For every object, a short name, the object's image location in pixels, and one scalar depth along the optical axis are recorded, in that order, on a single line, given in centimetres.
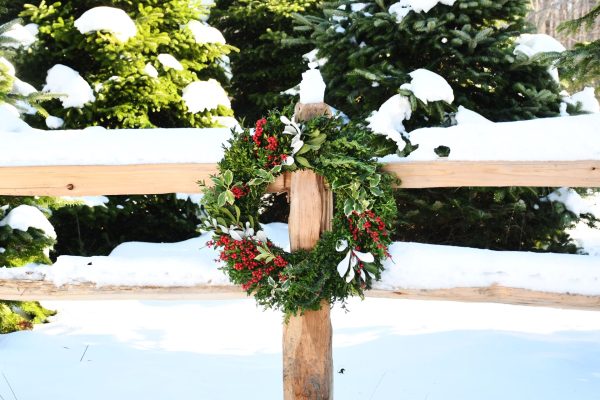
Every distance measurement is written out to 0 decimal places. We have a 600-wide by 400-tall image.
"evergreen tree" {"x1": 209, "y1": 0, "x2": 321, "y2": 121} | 782
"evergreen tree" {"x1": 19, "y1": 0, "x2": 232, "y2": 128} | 614
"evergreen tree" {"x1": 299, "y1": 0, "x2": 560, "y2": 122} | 515
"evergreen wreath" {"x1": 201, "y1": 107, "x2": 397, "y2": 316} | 278
